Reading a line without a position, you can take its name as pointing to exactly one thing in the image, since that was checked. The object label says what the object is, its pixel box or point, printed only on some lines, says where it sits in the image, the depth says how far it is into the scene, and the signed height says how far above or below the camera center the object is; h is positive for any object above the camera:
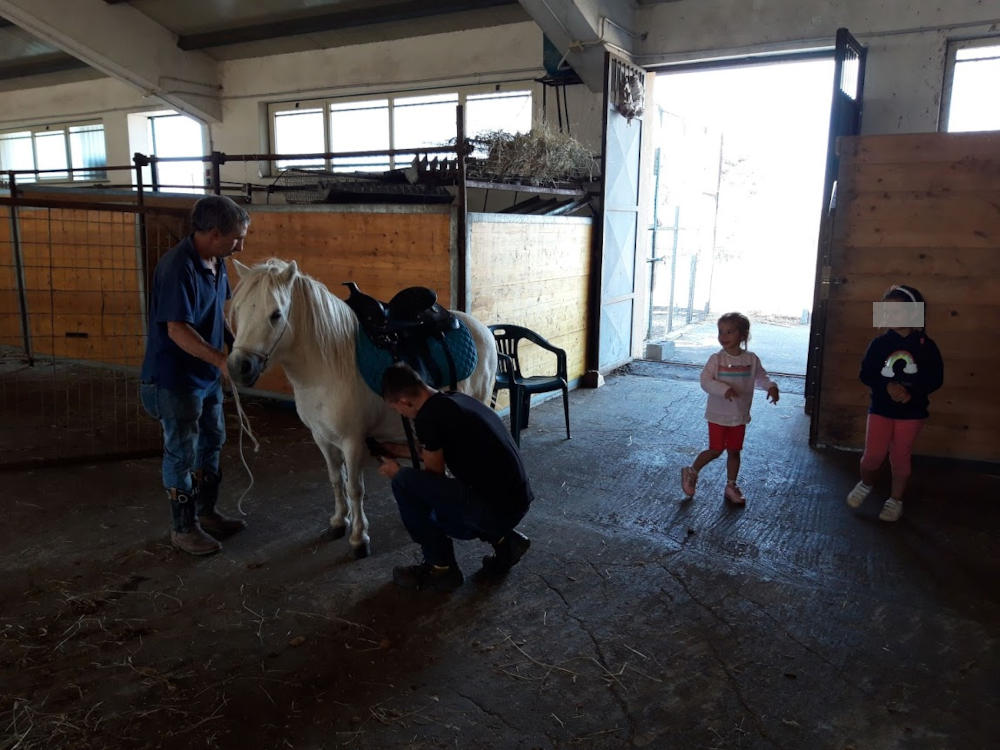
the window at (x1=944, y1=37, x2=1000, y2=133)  5.54 +1.34
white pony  2.61 -0.46
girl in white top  3.45 -0.69
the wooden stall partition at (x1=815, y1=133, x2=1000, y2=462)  3.96 +0.00
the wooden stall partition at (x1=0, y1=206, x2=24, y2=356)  7.05 -0.64
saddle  3.01 -0.36
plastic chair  4.27 -0.84
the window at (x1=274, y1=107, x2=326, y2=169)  9.27 +1.48
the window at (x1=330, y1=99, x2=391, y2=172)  8.80 +1.50
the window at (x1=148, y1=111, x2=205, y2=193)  10.70 +1.51
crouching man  2.39 -0.86
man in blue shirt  2.76 -0.47
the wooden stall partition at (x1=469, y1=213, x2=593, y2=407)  4.78 -0.23
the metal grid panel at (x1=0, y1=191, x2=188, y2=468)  5.13 -0.79
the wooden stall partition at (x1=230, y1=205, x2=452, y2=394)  4.54 -0.01
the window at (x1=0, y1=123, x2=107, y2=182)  11.44 +1.56
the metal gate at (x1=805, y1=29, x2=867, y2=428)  4.62 +0.88
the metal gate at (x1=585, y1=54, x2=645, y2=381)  6.18 +0.19
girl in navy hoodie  3.32 -0.65
